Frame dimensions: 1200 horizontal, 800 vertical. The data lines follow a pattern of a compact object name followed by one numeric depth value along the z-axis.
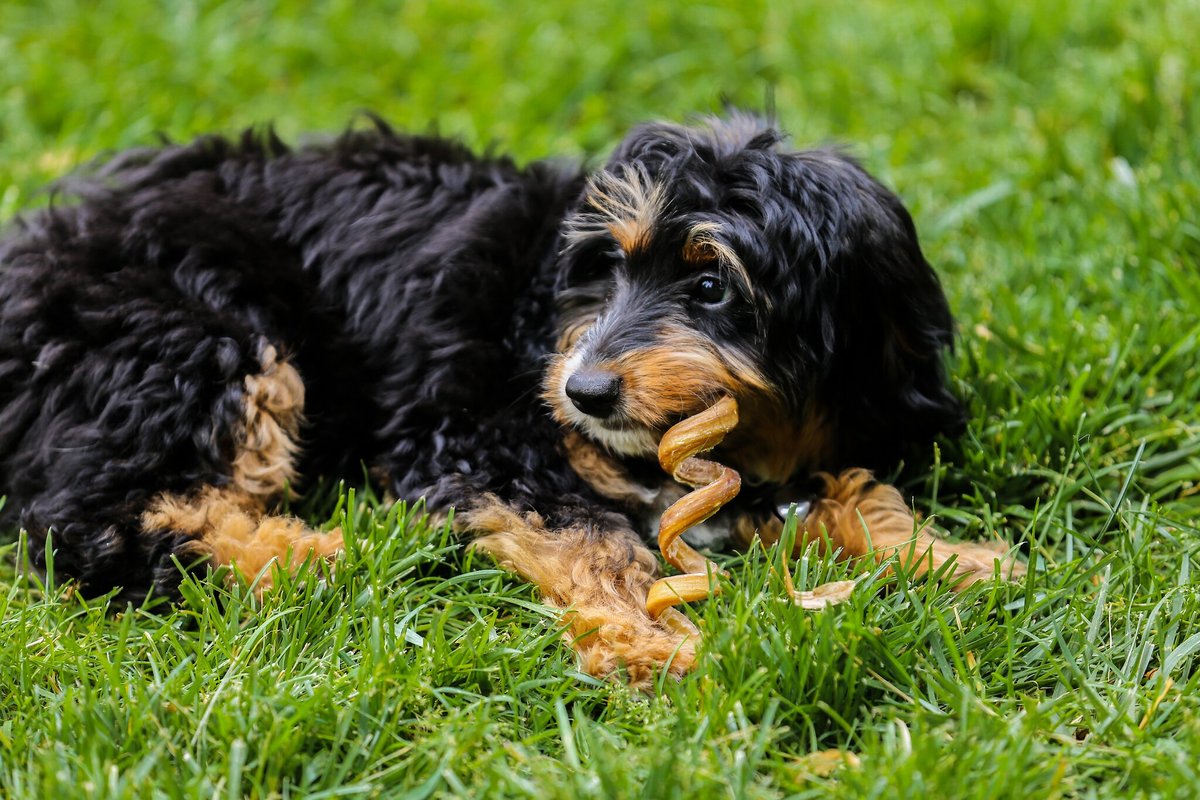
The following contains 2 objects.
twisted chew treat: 3.12
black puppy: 3.25
